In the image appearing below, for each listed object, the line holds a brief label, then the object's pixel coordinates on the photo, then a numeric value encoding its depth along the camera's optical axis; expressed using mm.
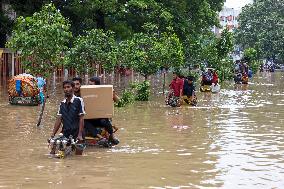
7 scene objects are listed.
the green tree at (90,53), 23906
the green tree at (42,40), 16891
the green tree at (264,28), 89500
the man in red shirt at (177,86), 23625
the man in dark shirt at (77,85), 11870
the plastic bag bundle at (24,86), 23094
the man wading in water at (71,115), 11031
